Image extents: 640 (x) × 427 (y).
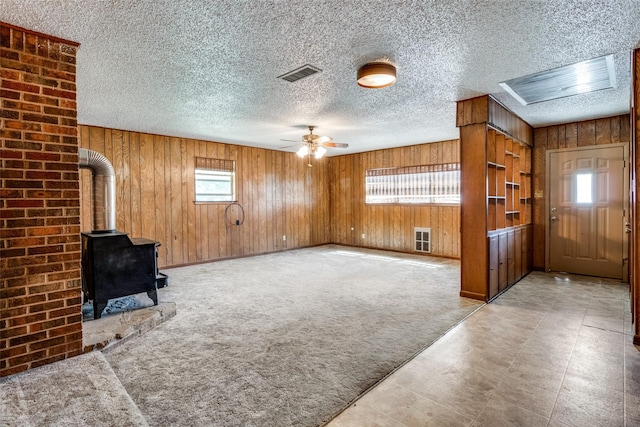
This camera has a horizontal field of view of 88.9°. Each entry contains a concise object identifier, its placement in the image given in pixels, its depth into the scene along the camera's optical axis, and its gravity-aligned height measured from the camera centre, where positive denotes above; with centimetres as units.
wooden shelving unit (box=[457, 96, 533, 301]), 380 +9
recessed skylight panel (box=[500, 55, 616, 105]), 300 +127
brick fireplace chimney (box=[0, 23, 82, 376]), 216 +5
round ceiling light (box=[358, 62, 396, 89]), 283 +117
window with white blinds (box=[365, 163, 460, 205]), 676 +50
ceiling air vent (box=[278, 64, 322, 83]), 297 +127
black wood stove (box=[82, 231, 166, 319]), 309 -58
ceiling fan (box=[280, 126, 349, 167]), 520 +103
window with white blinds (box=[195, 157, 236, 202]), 643 +59
